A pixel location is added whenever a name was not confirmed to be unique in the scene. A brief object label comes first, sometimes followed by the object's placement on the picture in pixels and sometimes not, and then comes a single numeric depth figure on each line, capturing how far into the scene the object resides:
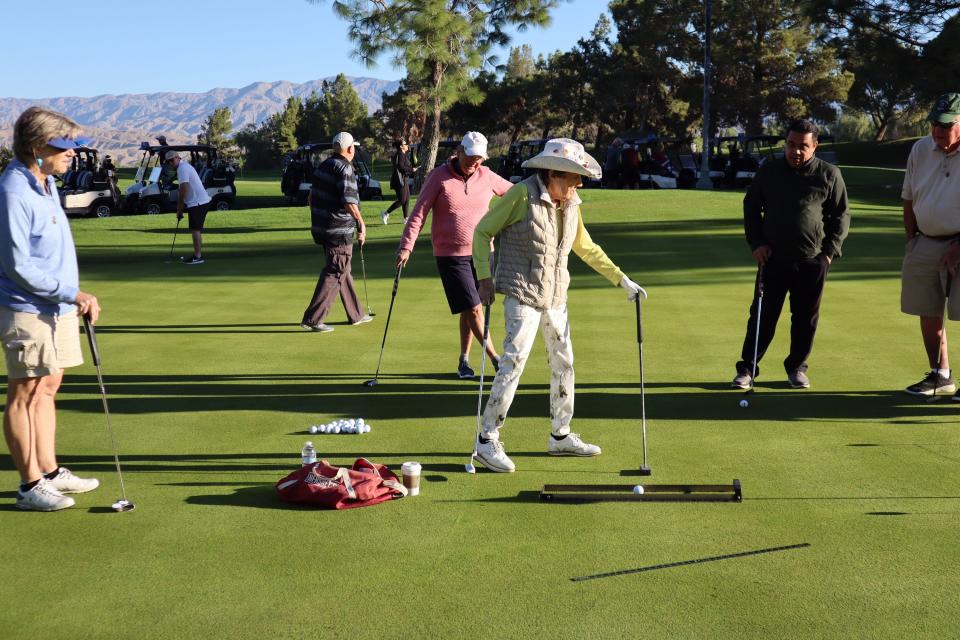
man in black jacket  8.08
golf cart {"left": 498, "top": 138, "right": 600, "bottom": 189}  41.50
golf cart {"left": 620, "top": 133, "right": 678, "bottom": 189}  39.97
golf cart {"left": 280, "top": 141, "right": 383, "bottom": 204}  35.25
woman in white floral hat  5.98
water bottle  5.82
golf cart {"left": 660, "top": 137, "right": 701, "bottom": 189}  41.81
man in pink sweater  8.39
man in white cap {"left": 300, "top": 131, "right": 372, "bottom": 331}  11.20
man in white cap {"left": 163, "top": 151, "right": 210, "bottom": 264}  17.14
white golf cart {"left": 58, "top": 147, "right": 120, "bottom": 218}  32.09
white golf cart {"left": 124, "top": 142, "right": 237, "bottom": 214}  33.12
